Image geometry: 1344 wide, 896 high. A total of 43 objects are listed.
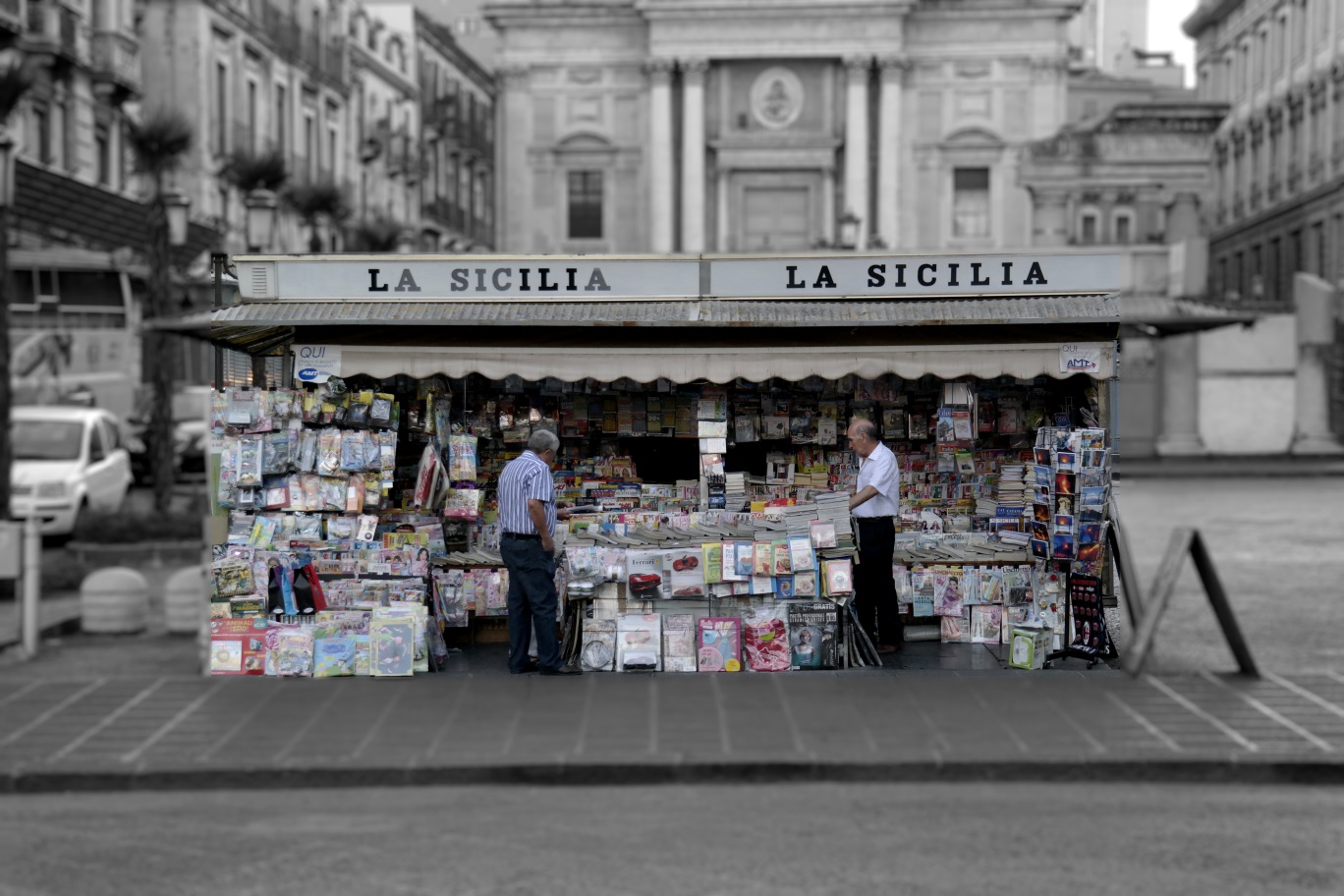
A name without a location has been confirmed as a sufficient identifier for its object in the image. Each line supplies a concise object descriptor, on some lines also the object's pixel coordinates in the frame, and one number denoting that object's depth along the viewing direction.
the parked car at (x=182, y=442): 31.45
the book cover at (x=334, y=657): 10.91
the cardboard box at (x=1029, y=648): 11.23
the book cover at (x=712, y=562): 11.09
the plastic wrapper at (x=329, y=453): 11.21
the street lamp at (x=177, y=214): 21.73
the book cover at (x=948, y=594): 11.93
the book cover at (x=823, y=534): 11.12
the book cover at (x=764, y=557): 11.07
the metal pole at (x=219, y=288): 10.78
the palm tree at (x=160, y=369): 21.80
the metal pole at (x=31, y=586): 12.09
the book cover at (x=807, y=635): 11.16
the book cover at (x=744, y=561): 11.07
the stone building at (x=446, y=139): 64.56
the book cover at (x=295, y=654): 10.88
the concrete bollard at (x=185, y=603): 13.25
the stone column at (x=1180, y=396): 41.62
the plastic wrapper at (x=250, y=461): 11.01
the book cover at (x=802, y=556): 11.06
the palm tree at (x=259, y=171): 35.03
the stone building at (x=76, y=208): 35.16
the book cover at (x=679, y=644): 11.13
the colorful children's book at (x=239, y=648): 10.87
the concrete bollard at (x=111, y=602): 13.45
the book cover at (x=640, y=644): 11.08
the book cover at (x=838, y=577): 11.10
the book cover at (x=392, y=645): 10.87
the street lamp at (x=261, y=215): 20.95
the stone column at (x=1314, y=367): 41.97
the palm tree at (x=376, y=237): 39.81
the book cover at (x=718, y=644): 11.10
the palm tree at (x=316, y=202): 38.75
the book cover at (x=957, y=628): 11.97
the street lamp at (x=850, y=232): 38.73
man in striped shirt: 10.80
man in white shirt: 11.20
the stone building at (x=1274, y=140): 54.69
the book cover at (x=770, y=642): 11.10
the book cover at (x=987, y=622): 11.87
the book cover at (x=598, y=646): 11.11
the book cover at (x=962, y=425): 12.08
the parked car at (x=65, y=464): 21.45
